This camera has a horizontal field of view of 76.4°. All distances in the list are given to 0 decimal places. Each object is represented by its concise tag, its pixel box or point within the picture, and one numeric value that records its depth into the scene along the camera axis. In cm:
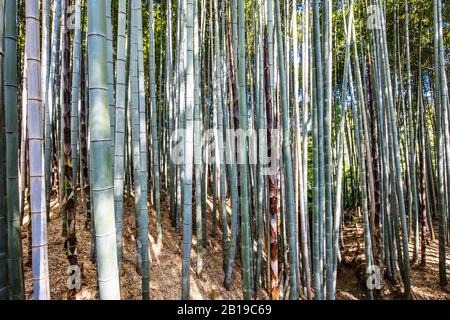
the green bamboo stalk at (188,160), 207
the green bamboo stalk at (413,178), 423
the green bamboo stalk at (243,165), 195
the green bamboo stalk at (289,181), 205
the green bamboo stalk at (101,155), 88
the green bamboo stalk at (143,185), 207
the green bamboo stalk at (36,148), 105
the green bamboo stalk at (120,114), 166
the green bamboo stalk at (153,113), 298
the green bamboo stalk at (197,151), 269
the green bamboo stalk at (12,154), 108
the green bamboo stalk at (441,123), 334
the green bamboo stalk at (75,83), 256
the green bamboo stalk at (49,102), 264
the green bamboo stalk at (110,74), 151
